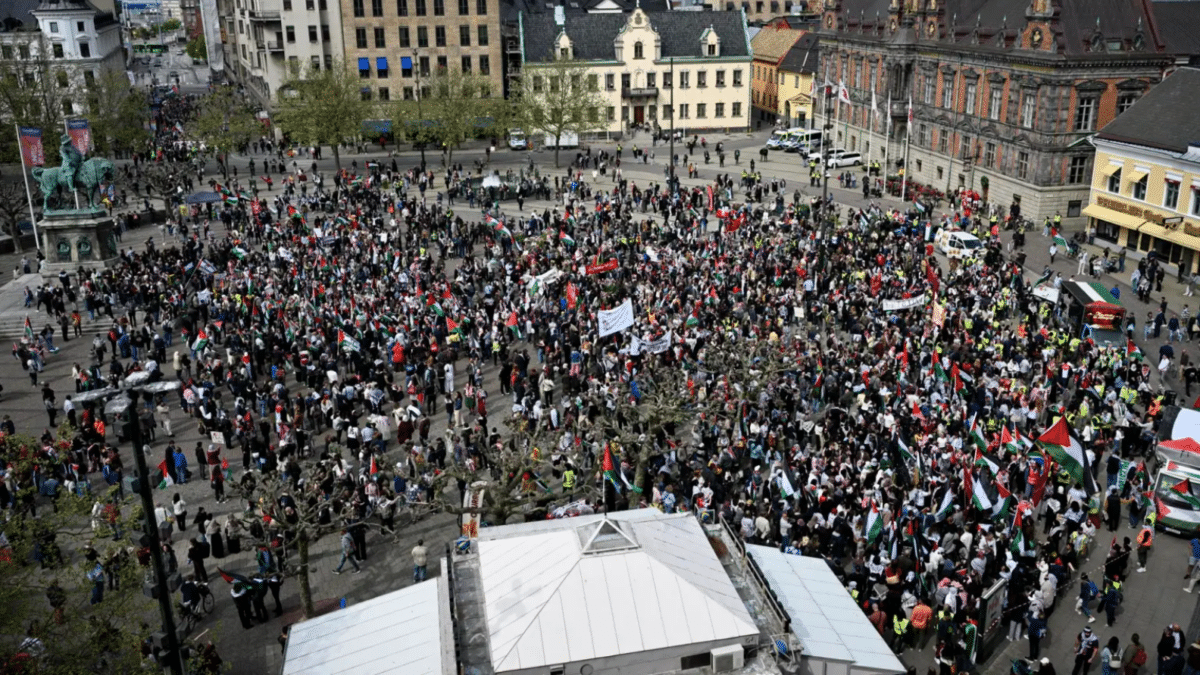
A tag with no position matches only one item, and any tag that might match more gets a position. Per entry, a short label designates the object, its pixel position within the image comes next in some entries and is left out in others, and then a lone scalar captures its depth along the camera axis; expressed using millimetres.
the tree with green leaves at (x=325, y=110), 72500
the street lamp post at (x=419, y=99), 76188
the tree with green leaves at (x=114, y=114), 74875
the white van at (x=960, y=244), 46862
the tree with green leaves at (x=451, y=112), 74250
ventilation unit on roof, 13711
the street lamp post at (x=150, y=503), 13375
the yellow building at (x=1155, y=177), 46125
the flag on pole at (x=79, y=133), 48625
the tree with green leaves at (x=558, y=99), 77688
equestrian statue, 48062
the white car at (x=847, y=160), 74438
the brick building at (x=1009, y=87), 52719
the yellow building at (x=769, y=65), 94500
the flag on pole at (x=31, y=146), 49688
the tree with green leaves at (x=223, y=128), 74500
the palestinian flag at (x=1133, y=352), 32188
